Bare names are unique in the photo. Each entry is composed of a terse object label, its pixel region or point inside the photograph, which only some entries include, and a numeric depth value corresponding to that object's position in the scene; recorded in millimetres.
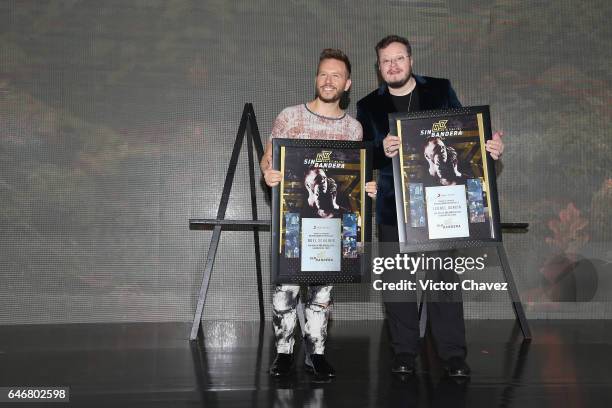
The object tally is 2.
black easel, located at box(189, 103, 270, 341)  3477
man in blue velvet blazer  2527
